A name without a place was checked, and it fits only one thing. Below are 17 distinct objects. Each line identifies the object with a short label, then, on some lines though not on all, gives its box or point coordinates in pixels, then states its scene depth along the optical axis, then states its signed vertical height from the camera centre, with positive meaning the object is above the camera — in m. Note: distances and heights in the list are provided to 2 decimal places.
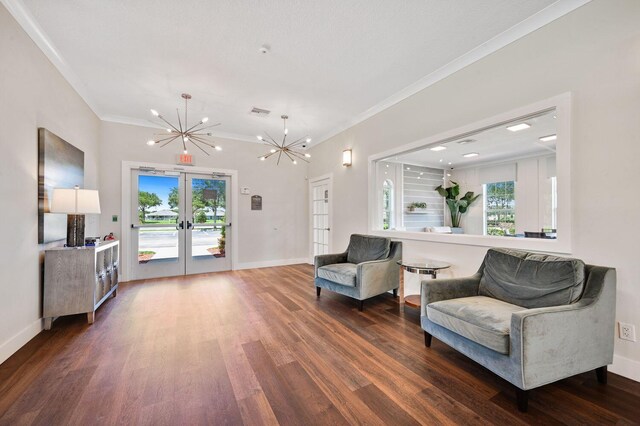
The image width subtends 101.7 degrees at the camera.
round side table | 2.93 -0.64
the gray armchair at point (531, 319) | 1.59 -0.75
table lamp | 2.72 +0.06
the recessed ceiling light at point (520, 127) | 3.09 +1.08
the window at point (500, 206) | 4.93 +0.14
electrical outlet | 1.88 -0.87
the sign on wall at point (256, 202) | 5.84 +0.24
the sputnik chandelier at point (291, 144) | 5.73 +1.57
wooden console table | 2.70 -0.75
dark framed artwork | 2.66 +0.43
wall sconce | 4.80 +1.02
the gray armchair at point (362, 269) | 3.28 -0.77
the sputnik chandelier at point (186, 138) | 4.80 +1.49
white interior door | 5.66 -0.06
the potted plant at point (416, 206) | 5.51 +0.14
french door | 4.87 -0.22
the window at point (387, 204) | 4.54 +0.15
